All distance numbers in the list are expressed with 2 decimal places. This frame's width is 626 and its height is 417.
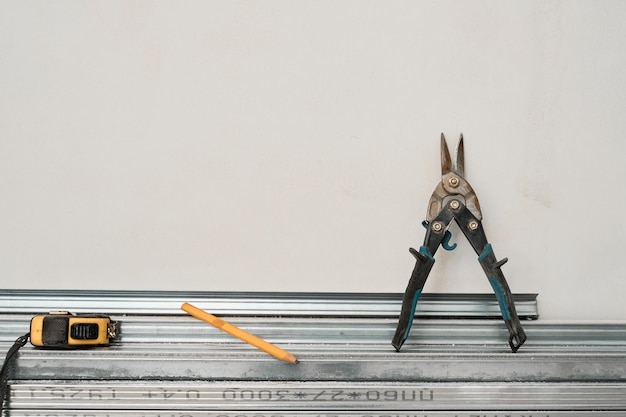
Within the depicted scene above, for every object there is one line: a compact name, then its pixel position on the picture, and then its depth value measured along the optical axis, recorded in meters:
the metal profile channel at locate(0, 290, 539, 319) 1.43
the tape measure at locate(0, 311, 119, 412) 1.32
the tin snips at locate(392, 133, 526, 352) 1.34
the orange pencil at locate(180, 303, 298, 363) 1.32
